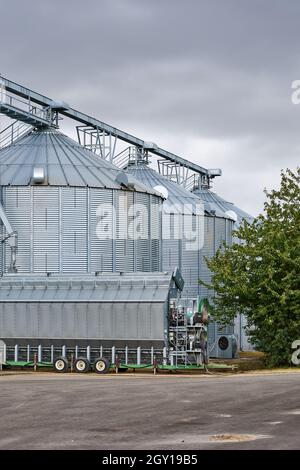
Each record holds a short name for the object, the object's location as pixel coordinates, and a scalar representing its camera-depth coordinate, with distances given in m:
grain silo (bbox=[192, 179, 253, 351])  84.19
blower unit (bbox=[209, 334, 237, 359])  71.62
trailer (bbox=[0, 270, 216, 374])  49.97
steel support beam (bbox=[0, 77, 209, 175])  66.13
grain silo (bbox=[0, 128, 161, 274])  59.84
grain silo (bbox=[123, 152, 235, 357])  73.19
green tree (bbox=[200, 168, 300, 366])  52.56
